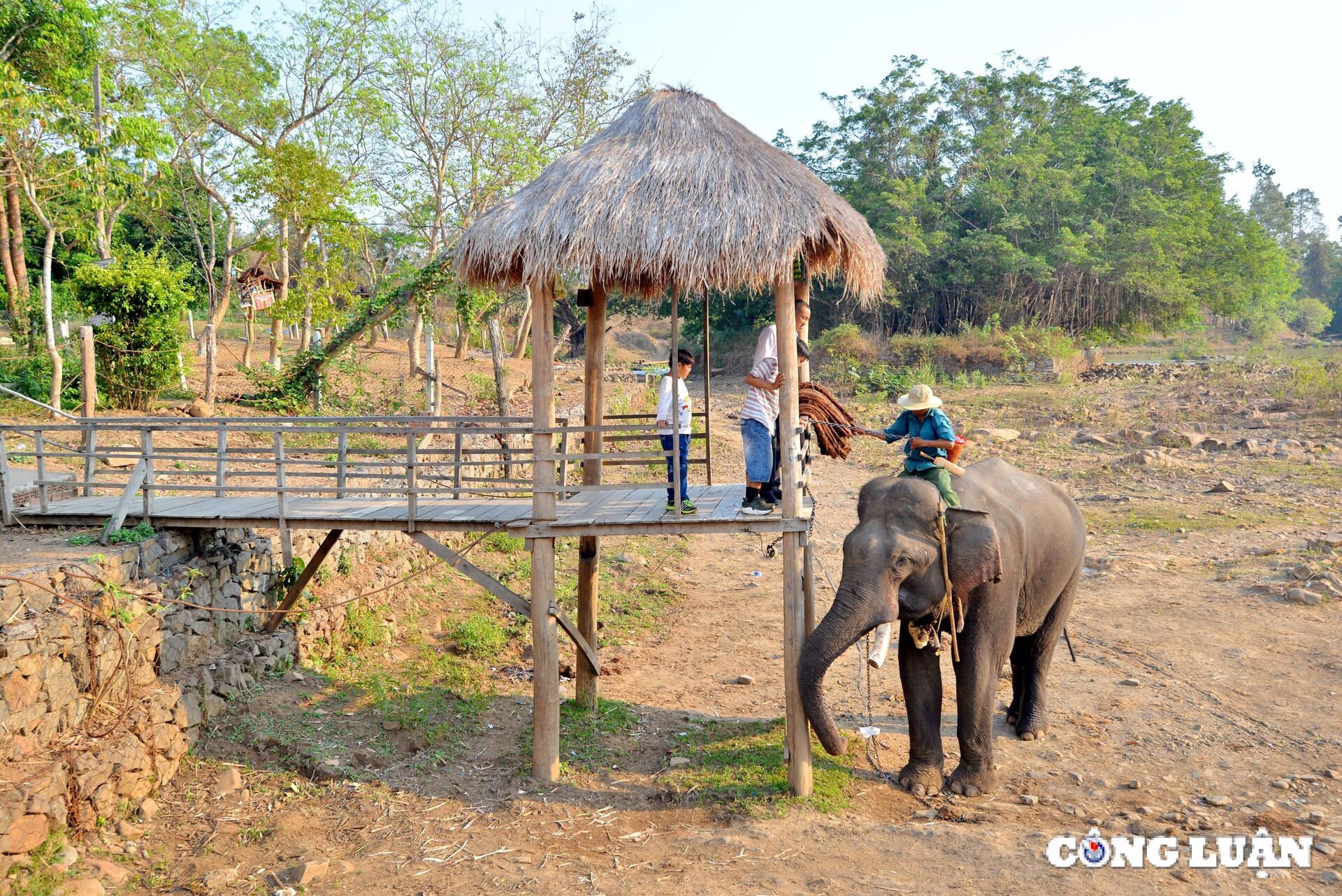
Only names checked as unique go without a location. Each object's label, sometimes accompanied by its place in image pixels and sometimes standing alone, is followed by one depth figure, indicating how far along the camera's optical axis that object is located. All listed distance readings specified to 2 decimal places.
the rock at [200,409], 15.03
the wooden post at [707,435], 8.60
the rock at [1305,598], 10.37
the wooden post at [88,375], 11.32
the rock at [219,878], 5.77
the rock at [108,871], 5.76
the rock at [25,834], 5.48
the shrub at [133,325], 14.42
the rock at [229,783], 6.80
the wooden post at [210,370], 15.26
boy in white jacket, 6.97
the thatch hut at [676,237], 6.56
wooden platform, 6.82
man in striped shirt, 6.98
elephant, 6.06
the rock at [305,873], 5.78
